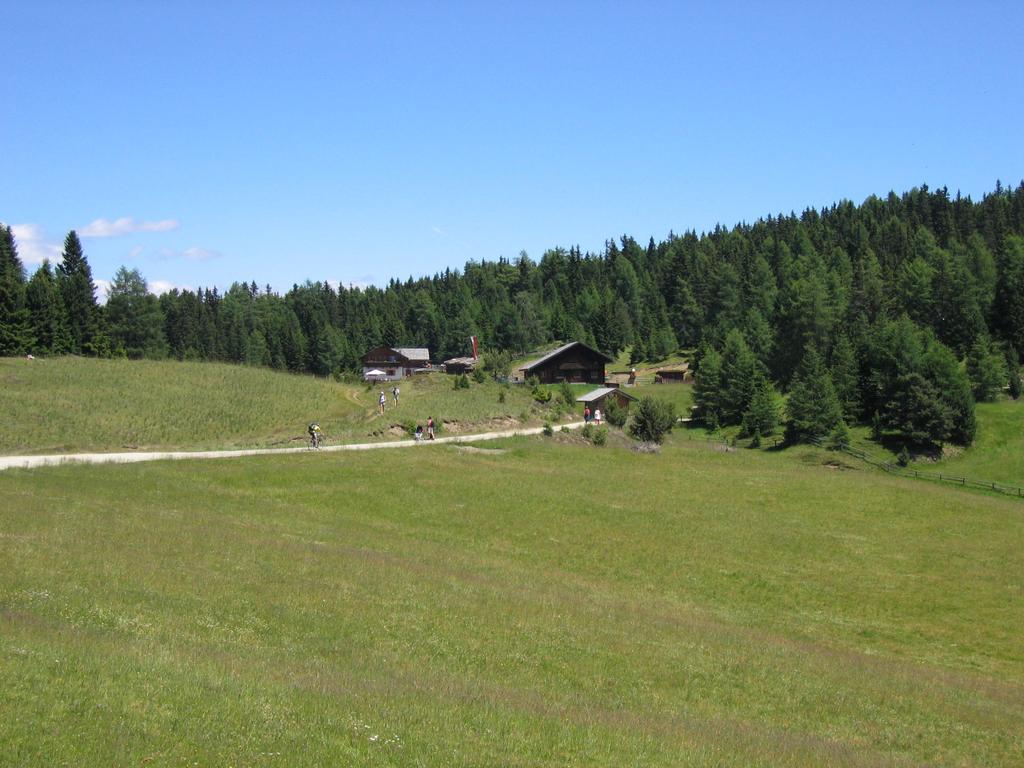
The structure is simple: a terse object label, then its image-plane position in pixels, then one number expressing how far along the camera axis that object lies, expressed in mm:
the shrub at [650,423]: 70875
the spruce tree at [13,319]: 108562
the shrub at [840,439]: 84812
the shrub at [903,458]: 82062
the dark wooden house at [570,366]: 110375
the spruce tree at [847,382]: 95750
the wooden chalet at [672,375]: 139375
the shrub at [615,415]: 74000
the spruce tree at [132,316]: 145000
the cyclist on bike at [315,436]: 53562
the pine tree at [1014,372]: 100750
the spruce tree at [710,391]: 100500
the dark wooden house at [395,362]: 159750
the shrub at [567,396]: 81125
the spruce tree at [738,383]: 99125
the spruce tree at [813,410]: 86125
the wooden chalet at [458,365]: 152712
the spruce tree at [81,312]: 124062
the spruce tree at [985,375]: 97812
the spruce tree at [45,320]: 115938
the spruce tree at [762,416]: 91500
